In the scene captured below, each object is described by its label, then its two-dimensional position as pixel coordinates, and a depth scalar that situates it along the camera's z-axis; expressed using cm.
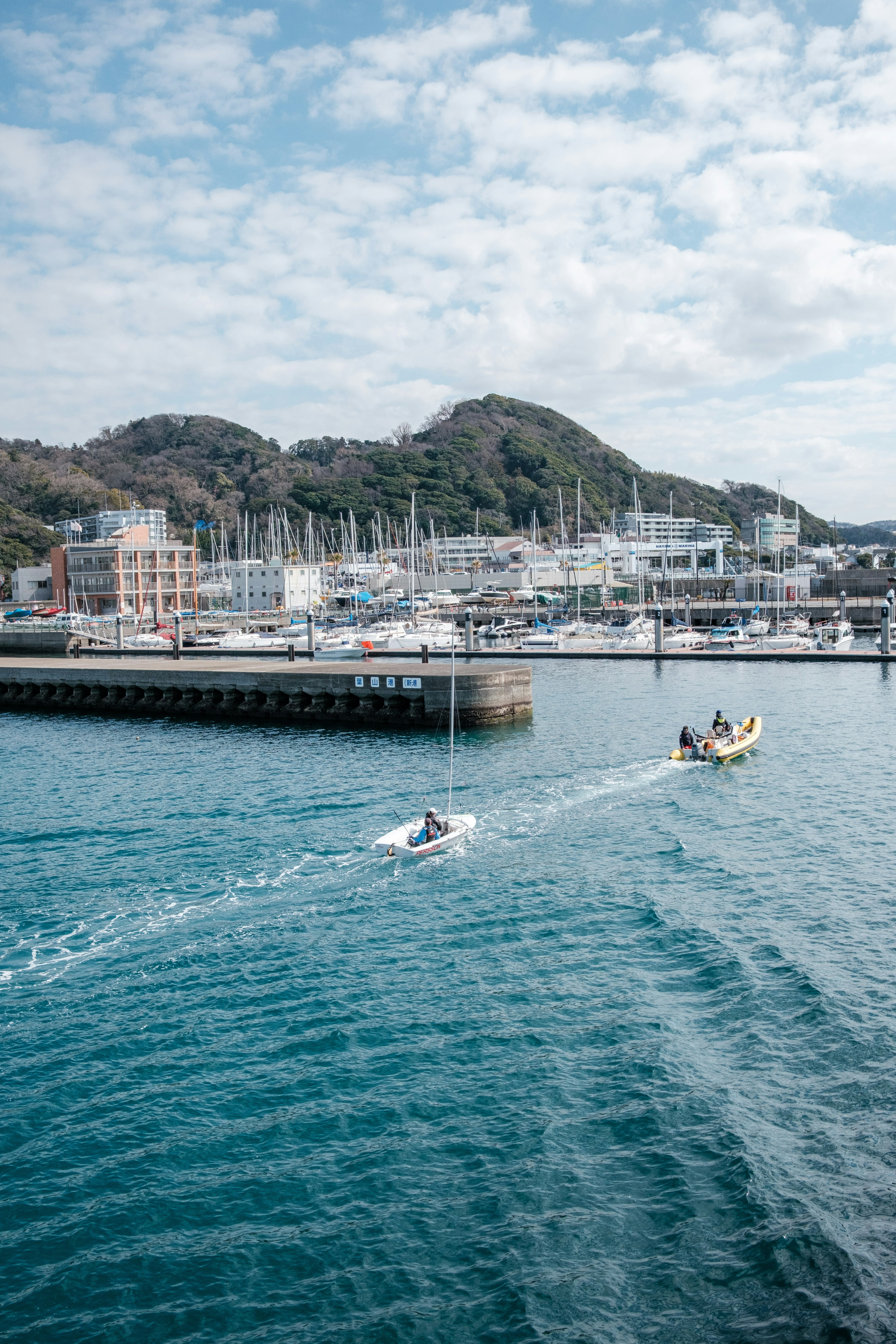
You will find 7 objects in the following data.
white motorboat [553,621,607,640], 8319
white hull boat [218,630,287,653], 8138
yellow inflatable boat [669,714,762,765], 3441
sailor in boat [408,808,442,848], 2436
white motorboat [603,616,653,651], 7406
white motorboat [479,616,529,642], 8450
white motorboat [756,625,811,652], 7050
